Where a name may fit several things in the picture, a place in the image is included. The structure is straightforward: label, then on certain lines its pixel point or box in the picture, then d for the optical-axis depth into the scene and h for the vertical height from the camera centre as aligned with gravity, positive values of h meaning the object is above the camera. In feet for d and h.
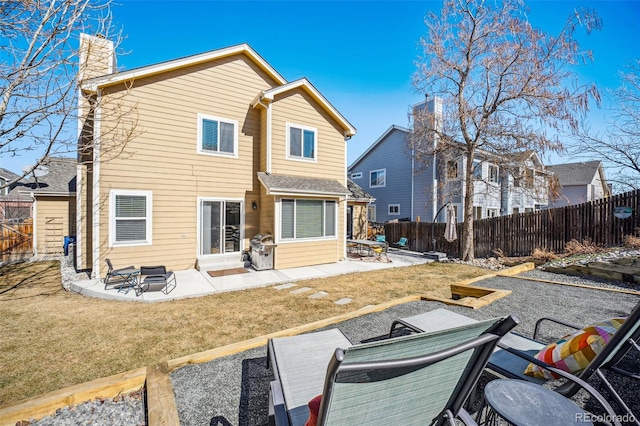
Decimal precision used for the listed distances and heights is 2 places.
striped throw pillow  7.00 -3.46
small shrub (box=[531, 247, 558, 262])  33.32 -4.78
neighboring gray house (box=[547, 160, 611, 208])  86.58 +10.70
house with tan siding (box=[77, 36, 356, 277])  27.55 +4.84
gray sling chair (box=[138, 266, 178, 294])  23.41 -5.64
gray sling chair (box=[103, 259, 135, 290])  23.25 -5.85
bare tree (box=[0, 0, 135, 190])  14.30 +7.62
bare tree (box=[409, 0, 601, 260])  34.19 +17.63
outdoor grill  31.09 -4.29
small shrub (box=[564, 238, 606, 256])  31.42 -3.71
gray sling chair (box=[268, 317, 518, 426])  4.15 -2.74
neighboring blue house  58.23 +7.24
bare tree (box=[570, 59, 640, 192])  37.45 +10.84
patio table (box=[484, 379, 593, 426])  4.62 -3.36
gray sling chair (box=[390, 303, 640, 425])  6.24 -4.08
